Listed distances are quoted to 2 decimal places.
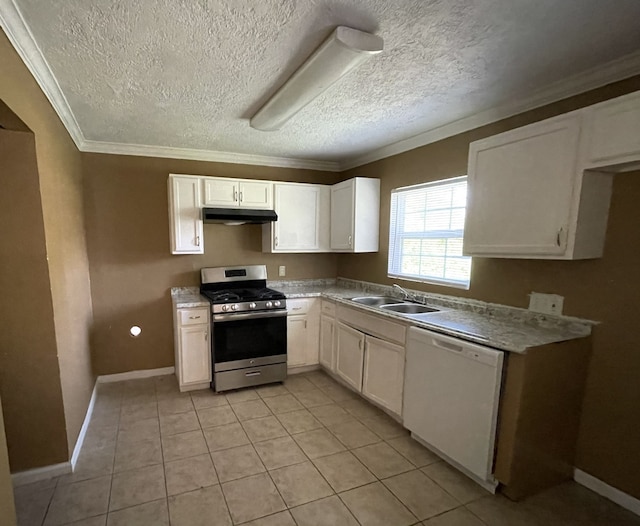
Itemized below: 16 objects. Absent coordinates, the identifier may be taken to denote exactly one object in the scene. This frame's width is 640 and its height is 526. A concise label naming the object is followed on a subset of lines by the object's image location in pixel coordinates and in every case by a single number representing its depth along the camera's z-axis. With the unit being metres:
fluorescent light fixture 1.50
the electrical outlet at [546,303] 2.10
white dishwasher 1.91
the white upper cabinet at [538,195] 1.80
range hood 3.25
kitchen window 2.78
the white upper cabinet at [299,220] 3.73
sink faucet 3.16
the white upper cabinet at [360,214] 3.56
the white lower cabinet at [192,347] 3.16
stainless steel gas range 3.19
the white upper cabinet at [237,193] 3.40
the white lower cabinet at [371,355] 2.60
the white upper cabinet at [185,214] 3.30
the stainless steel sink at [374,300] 3.29
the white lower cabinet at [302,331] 3.60
